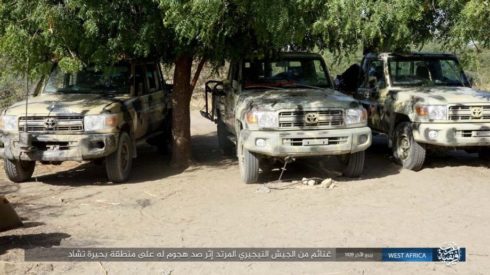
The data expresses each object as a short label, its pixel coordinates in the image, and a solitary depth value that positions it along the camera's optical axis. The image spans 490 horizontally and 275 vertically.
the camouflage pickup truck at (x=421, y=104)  8.10
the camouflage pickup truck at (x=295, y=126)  7.47
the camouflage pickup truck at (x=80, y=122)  7.81
